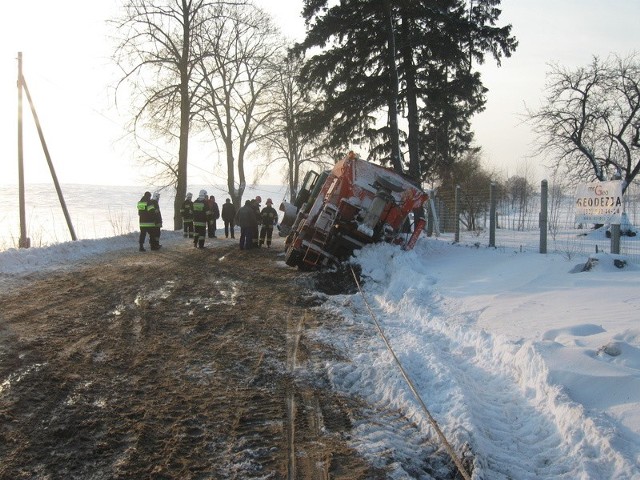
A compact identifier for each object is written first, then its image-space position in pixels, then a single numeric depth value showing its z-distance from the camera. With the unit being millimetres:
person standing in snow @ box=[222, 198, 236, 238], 22391
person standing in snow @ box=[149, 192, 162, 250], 15435
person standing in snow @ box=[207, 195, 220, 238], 21827
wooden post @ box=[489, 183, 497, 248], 12484
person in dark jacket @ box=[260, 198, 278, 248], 18062
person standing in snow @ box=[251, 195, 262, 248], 17064
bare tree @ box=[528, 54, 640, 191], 26453
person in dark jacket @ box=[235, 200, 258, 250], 16391
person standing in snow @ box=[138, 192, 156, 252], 15023
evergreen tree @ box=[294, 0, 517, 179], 17047
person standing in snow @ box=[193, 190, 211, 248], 16812
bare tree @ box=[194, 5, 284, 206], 29672
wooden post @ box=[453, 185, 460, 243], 15070
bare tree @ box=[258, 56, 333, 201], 33500
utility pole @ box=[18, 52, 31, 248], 17122
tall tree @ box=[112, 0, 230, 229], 24672
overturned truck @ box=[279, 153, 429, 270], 11656
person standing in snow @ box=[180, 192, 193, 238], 20172
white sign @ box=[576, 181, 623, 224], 9102
